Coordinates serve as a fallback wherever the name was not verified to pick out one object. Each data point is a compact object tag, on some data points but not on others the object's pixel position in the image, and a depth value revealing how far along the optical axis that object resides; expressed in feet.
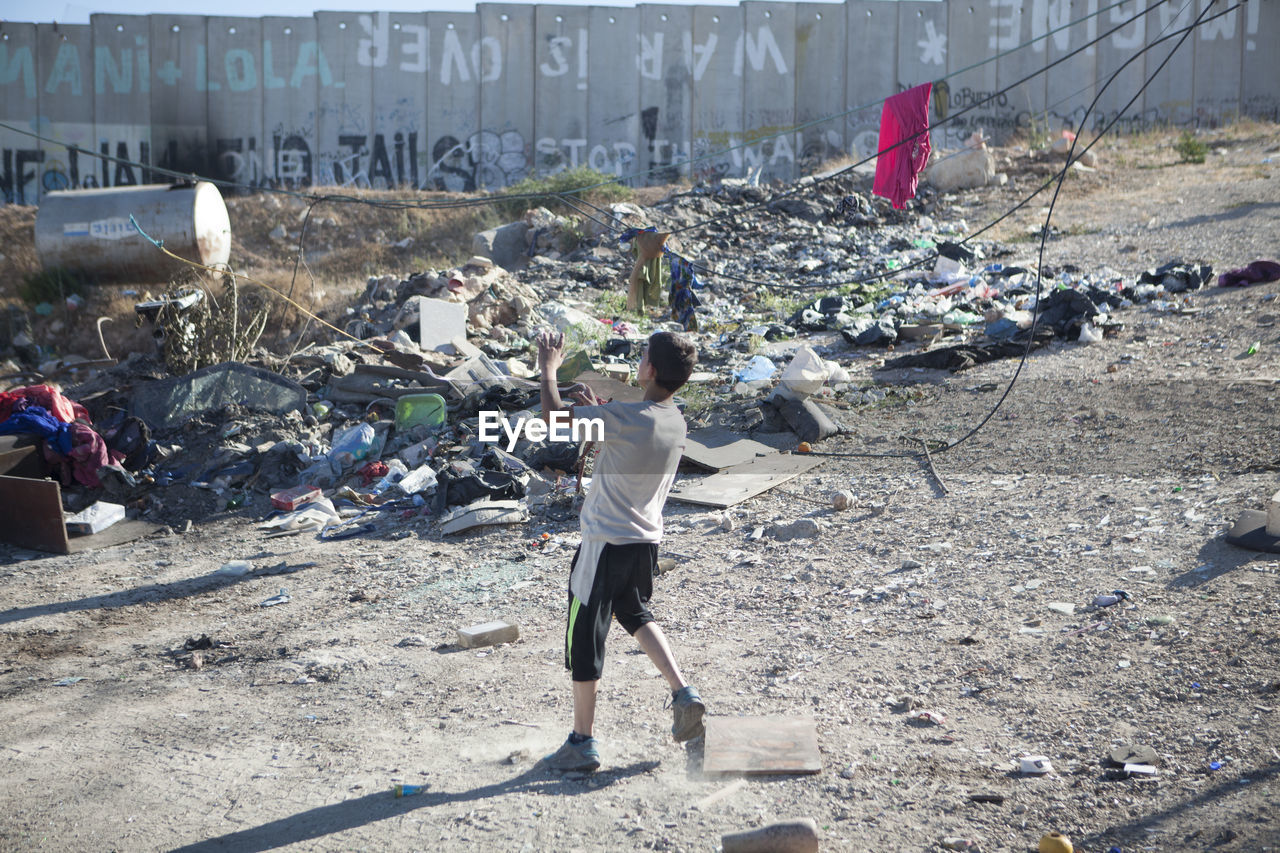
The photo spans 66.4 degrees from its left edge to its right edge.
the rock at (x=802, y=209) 48.03
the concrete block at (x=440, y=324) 30.73
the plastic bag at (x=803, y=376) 23.73
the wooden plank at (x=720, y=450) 20.89
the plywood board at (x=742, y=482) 19.11
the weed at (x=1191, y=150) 50.62
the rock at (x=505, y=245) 45.88
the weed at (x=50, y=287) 41.37
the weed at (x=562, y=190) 51.72
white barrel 38.86
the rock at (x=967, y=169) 50.19
